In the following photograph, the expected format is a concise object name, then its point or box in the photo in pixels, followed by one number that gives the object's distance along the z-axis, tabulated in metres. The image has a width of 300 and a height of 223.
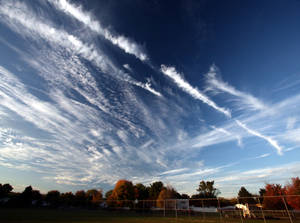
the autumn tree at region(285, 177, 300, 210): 27.75
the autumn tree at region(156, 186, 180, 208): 48.49
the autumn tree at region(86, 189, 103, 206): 77.54
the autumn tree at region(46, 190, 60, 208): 59.57
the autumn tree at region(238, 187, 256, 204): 83.96
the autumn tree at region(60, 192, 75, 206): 66.81
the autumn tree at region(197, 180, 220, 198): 74.73
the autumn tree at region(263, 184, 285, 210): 32.25
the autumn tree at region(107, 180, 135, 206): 47.91
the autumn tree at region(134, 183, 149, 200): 65.56
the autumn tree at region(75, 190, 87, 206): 66.88
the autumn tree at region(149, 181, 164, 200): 67.25
